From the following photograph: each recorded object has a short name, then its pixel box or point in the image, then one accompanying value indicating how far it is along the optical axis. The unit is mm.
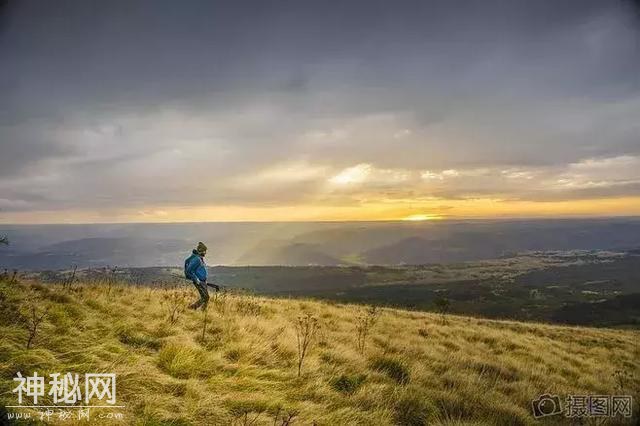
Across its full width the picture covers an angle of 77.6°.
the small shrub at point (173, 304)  10094
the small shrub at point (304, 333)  8369
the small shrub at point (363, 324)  10494
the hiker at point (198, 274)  11680
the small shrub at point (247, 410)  5351
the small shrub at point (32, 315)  6848
